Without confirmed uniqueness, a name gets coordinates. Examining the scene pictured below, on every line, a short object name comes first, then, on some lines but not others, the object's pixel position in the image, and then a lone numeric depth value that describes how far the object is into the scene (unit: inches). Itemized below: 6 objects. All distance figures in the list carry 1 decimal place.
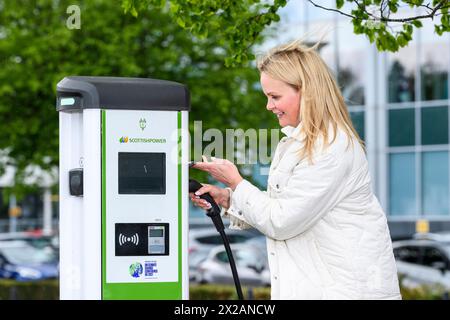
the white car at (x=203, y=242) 781.3
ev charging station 181.8
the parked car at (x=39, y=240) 855.4
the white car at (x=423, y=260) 698.8
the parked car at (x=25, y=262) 789.2
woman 150.6
